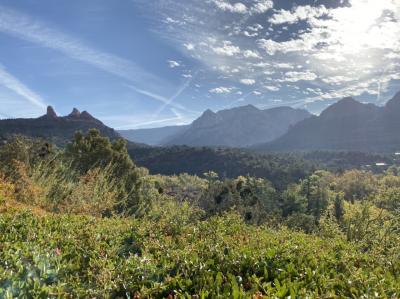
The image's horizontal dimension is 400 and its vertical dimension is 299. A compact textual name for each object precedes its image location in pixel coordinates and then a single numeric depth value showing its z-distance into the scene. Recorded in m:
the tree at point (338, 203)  38.94
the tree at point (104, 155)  24.20
